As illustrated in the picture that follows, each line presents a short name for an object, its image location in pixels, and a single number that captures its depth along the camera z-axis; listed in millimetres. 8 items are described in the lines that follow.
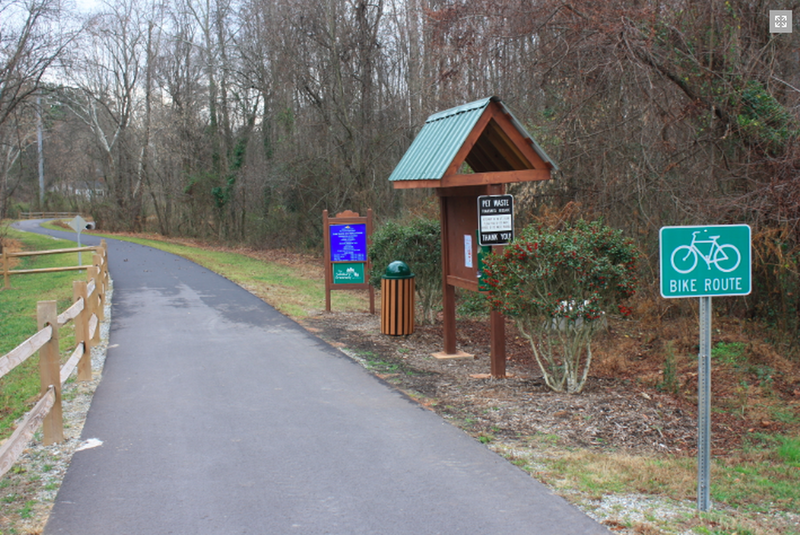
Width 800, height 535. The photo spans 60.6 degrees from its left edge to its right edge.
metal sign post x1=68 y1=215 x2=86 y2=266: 22109
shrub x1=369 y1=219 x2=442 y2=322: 12258
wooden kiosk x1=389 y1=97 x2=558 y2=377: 8266
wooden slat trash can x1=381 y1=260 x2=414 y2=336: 11375
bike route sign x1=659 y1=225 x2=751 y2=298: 4309
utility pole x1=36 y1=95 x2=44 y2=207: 51988
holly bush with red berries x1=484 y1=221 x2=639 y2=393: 7051
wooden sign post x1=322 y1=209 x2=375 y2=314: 14453
